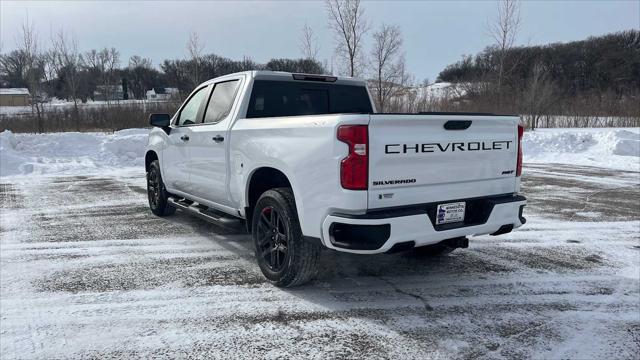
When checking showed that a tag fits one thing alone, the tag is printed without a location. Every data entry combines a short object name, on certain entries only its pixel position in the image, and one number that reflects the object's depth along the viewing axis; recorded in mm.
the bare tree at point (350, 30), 20953
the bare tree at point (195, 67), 23328
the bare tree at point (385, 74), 22330
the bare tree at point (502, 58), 24188
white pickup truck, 3252
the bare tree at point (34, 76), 20425
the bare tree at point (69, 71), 24156
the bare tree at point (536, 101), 23406
